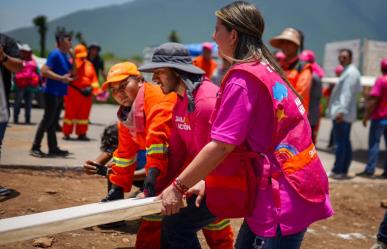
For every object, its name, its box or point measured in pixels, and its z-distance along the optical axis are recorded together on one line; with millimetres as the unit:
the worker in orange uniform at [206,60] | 9930
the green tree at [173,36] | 101625
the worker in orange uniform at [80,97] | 9023
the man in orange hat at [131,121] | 3358
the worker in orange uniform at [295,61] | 5852
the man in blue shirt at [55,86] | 6910
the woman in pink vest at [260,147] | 2062
